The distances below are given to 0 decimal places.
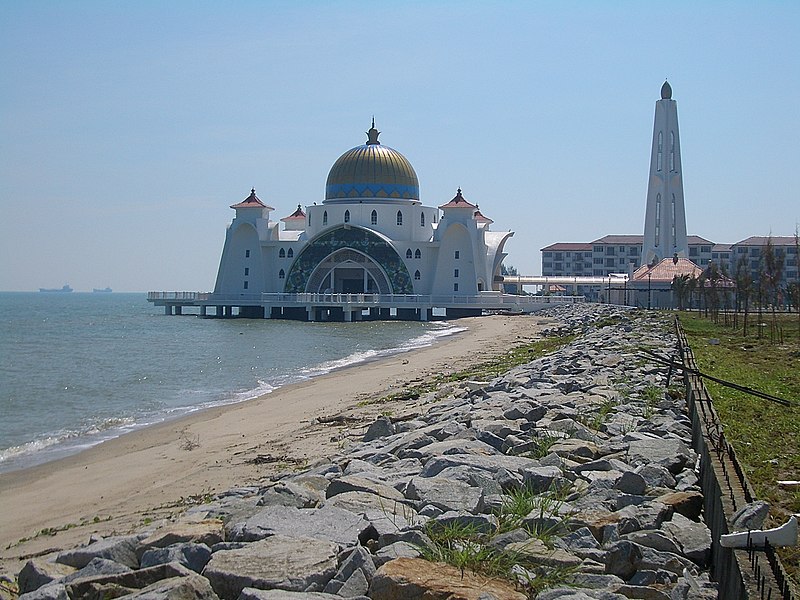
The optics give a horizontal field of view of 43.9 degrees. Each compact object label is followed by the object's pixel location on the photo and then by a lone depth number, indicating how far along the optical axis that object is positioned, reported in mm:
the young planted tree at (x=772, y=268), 33969
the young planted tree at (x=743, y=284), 36916
